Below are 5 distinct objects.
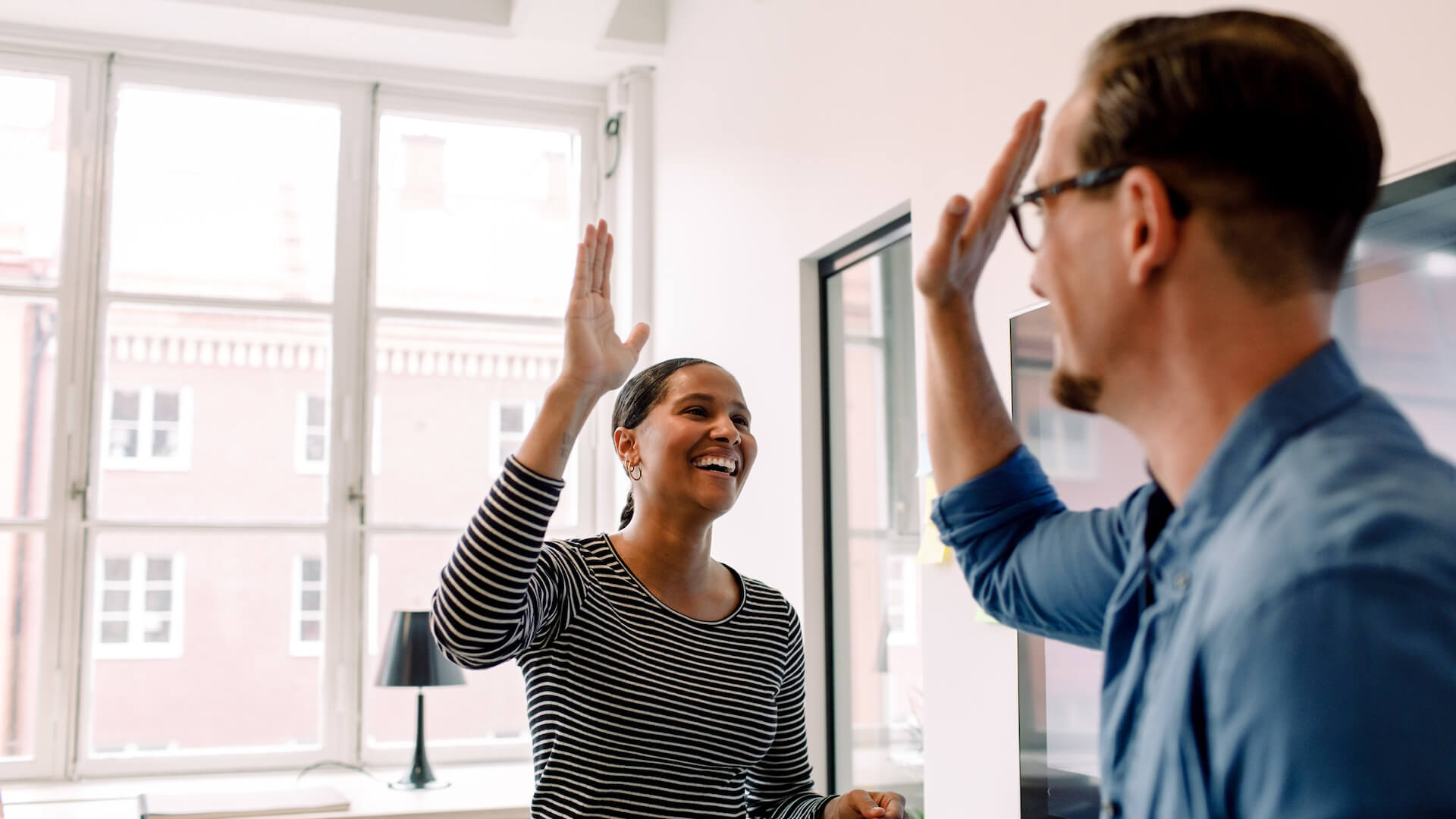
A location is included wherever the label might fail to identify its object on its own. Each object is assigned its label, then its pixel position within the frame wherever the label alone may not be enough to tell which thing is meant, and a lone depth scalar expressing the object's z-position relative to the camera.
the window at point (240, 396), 4.16
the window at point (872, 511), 2.68
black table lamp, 3.68
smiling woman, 1.36
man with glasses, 0.52
